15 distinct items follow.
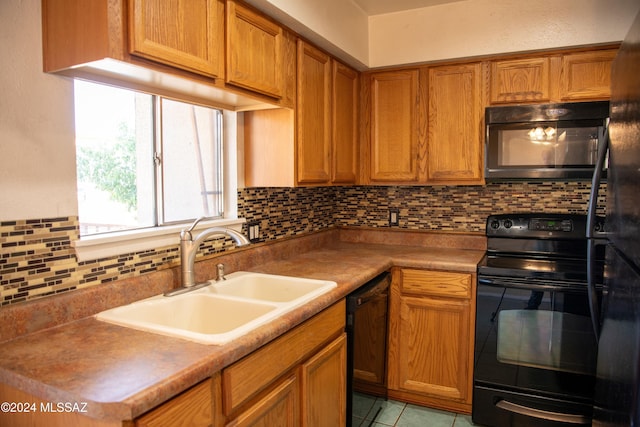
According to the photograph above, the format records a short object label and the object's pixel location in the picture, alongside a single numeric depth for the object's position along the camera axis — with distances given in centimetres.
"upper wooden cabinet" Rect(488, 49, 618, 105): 244
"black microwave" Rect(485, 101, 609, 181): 237
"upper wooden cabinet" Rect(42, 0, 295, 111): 127
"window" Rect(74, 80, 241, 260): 167
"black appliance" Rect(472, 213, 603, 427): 221
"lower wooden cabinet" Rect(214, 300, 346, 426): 128
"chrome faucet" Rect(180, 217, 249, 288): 174
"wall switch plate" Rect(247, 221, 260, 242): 236
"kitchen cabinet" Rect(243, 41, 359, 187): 223
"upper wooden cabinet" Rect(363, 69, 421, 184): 286
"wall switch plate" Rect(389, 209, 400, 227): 317
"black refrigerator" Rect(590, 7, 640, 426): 104
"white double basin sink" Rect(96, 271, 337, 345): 139
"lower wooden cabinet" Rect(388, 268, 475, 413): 249
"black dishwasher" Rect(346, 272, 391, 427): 203
